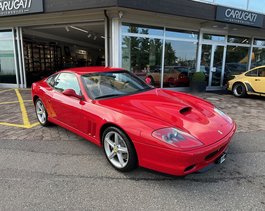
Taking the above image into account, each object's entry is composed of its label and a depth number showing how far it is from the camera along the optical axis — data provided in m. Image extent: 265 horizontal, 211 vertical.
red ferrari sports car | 2.53
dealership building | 7.75
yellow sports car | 8.35
